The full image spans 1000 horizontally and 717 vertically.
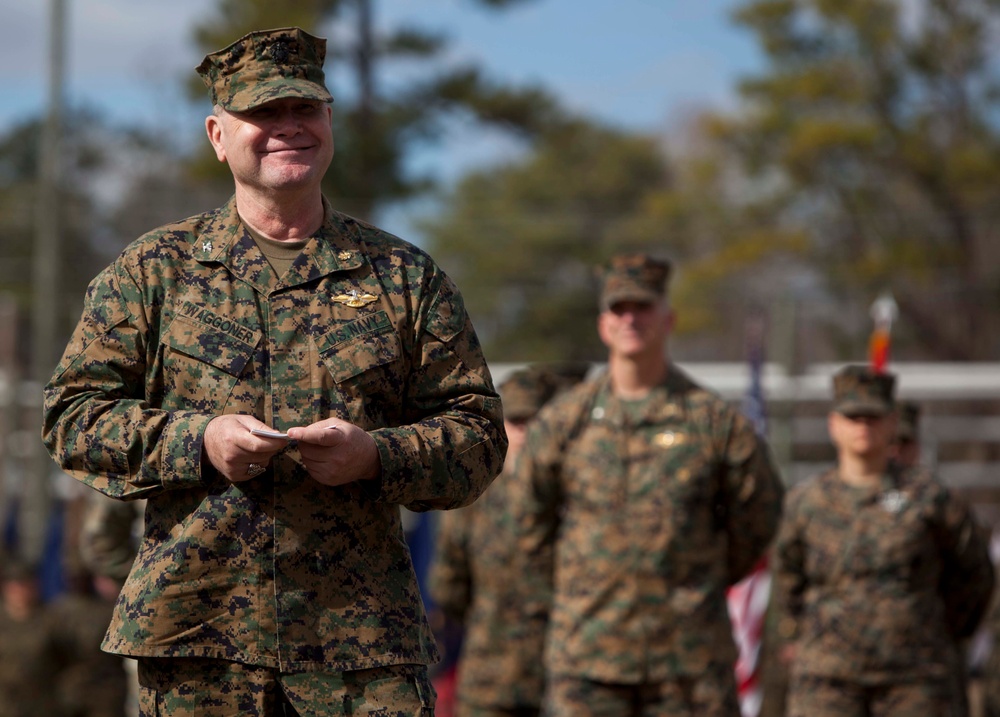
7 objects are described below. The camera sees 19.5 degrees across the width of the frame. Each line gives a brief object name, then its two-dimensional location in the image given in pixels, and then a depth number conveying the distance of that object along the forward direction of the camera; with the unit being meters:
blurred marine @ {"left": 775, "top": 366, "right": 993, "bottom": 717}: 13.97
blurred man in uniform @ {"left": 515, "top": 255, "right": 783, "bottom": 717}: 12.24
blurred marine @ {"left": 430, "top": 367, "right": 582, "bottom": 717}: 14.70
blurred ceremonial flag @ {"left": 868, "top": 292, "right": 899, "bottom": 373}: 17.55
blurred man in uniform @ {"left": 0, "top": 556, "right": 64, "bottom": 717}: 20.93
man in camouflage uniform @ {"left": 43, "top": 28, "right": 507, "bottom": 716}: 6.36
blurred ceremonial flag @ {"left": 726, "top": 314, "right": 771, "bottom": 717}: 17.19
